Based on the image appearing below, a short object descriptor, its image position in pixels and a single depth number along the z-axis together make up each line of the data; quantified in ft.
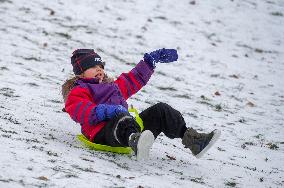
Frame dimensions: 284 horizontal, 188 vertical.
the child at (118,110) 29.48
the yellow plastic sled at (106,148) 31.17
